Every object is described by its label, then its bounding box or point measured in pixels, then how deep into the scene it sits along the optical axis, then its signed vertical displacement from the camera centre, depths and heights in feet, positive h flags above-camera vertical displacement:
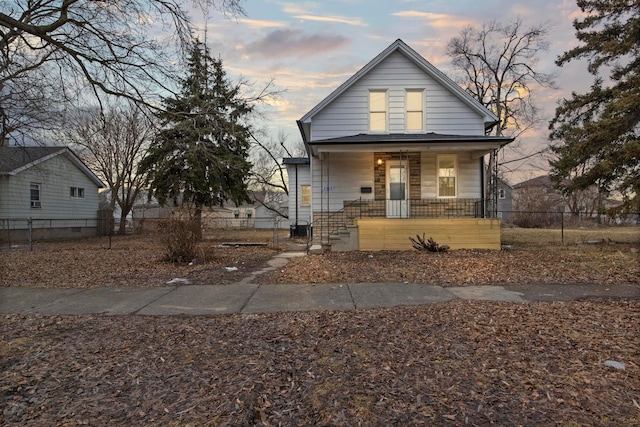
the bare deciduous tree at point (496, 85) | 96.34 +32.94
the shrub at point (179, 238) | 32.50 -2.45
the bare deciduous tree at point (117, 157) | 80.43 +12.50
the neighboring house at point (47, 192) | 65.62 +3.67
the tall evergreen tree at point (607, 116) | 41.09 +10.76
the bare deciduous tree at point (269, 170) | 121.29 +13.40
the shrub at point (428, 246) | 38.63 -3.91
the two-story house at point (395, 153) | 46.88 +7.03
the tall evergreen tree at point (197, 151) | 29.58 +6.79
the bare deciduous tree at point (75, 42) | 27.40 +13.35
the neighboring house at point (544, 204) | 104.99 +1.16
